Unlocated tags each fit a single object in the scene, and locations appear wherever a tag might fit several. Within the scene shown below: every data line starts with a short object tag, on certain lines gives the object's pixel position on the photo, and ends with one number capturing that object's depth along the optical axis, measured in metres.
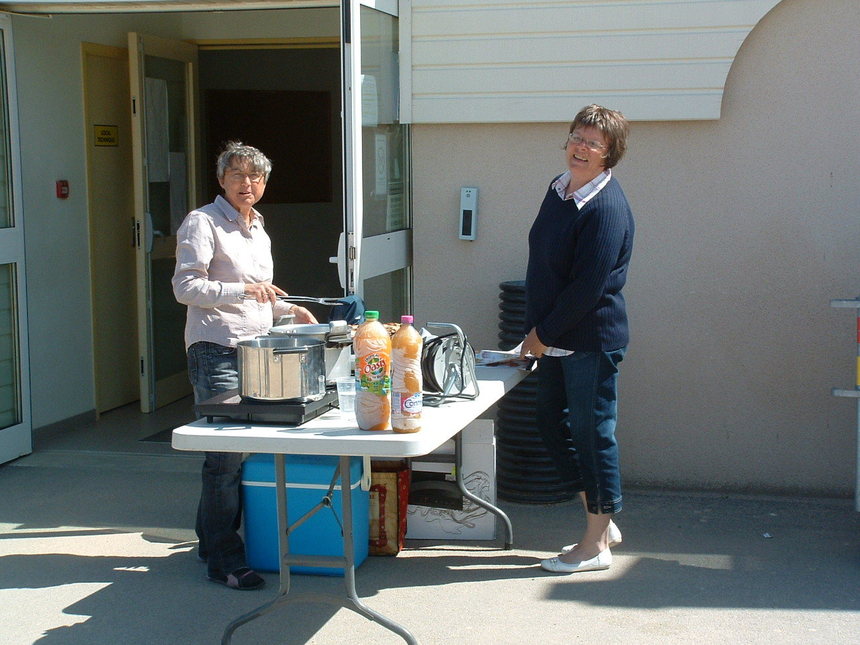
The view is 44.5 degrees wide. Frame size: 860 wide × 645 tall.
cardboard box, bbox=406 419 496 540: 4.50
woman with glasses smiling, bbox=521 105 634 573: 3.86
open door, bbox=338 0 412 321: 4.54
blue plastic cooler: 4.11
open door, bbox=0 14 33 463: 5.56
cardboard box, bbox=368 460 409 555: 4.38
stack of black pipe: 5.02
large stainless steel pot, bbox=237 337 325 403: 3.30
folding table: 3.14
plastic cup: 3.43
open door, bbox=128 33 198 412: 6.59
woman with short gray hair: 3.91
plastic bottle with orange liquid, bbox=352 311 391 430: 3.17
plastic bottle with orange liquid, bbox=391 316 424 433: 3.17
